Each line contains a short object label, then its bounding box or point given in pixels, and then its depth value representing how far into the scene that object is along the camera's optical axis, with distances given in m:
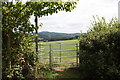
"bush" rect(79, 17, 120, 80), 3.20
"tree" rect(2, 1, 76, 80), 2.46
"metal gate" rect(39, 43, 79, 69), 5.10
